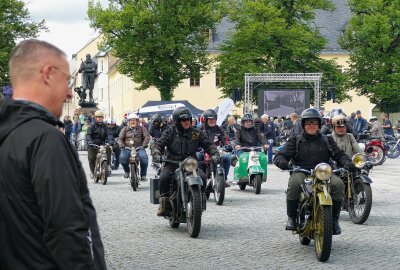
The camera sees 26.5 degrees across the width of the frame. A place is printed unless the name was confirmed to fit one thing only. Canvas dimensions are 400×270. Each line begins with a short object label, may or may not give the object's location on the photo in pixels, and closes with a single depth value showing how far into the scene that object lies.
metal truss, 46.94
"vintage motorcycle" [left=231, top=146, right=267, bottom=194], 17.80
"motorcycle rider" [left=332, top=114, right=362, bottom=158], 13.02
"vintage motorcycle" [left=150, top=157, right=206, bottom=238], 10.55
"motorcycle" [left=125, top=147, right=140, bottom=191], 18.52
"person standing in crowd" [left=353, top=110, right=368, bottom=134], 28.55
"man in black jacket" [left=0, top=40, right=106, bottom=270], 2.96
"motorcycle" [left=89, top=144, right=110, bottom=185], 20.58
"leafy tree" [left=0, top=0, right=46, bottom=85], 60.59
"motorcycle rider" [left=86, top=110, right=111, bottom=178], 20.94
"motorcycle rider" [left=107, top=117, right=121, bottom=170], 21.39
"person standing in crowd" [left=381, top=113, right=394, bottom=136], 37.21
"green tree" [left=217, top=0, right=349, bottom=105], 60.06
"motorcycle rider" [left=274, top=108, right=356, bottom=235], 9.70
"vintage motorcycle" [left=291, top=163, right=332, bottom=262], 8.71
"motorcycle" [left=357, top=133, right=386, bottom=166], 27.91
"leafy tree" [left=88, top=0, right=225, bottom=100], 59.66
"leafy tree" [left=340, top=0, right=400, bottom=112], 62.47
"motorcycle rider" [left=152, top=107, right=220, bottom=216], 11.59
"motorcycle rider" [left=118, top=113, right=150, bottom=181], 19.81
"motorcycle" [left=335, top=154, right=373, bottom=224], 11.92
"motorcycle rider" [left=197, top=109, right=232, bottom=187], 17.55
